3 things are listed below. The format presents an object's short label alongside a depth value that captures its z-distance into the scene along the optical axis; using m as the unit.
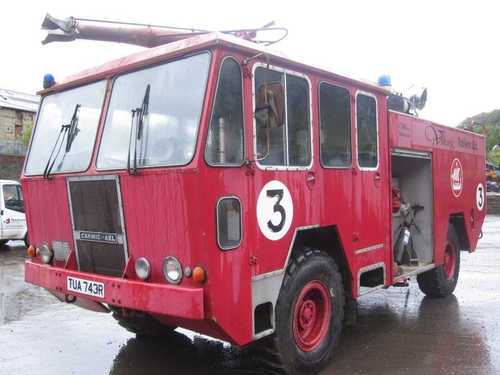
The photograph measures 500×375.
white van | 14.03
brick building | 44.59
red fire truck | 3.64
